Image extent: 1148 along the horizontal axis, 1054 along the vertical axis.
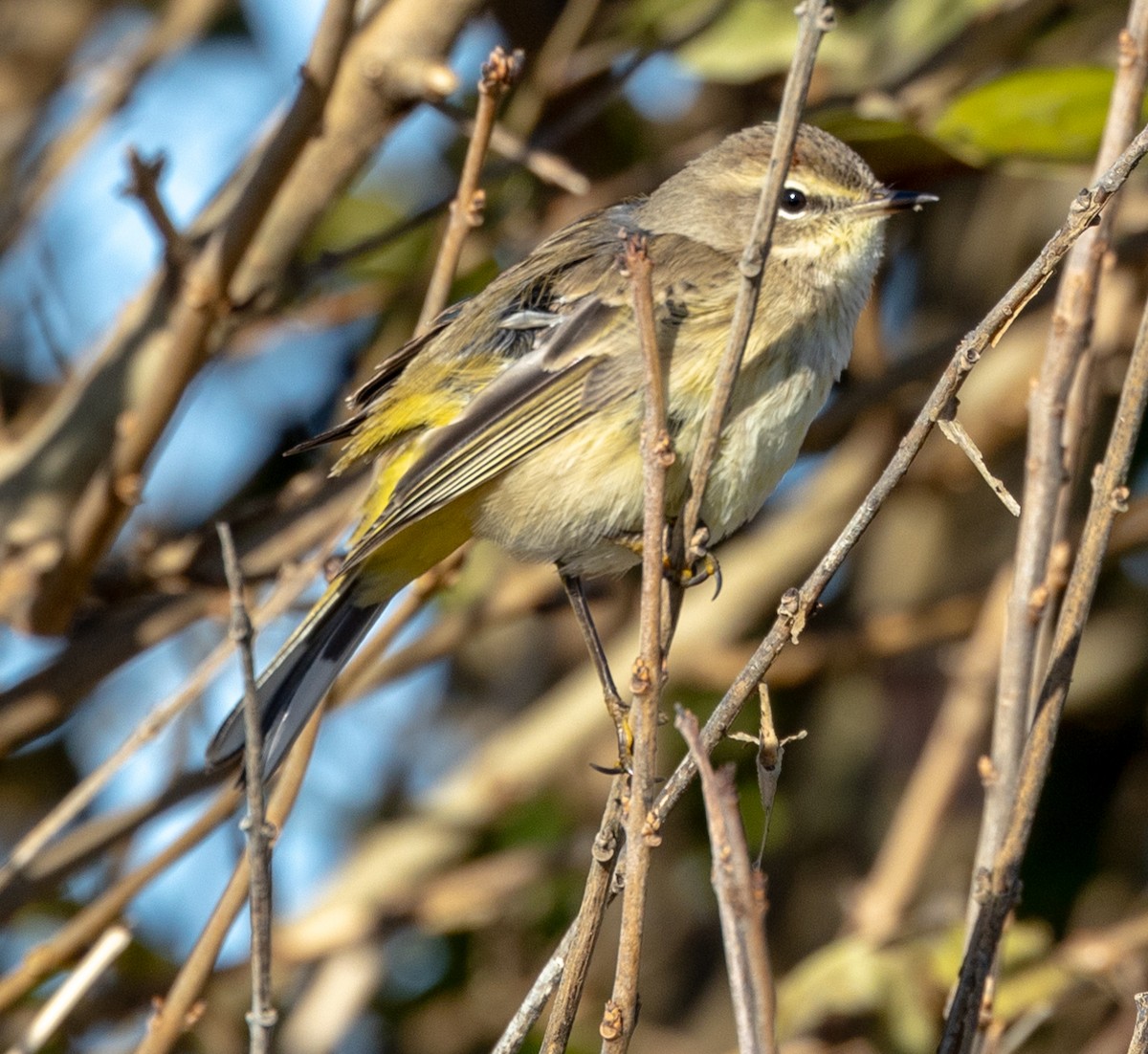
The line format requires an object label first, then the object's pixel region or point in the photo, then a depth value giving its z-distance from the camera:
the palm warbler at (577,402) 6.05
